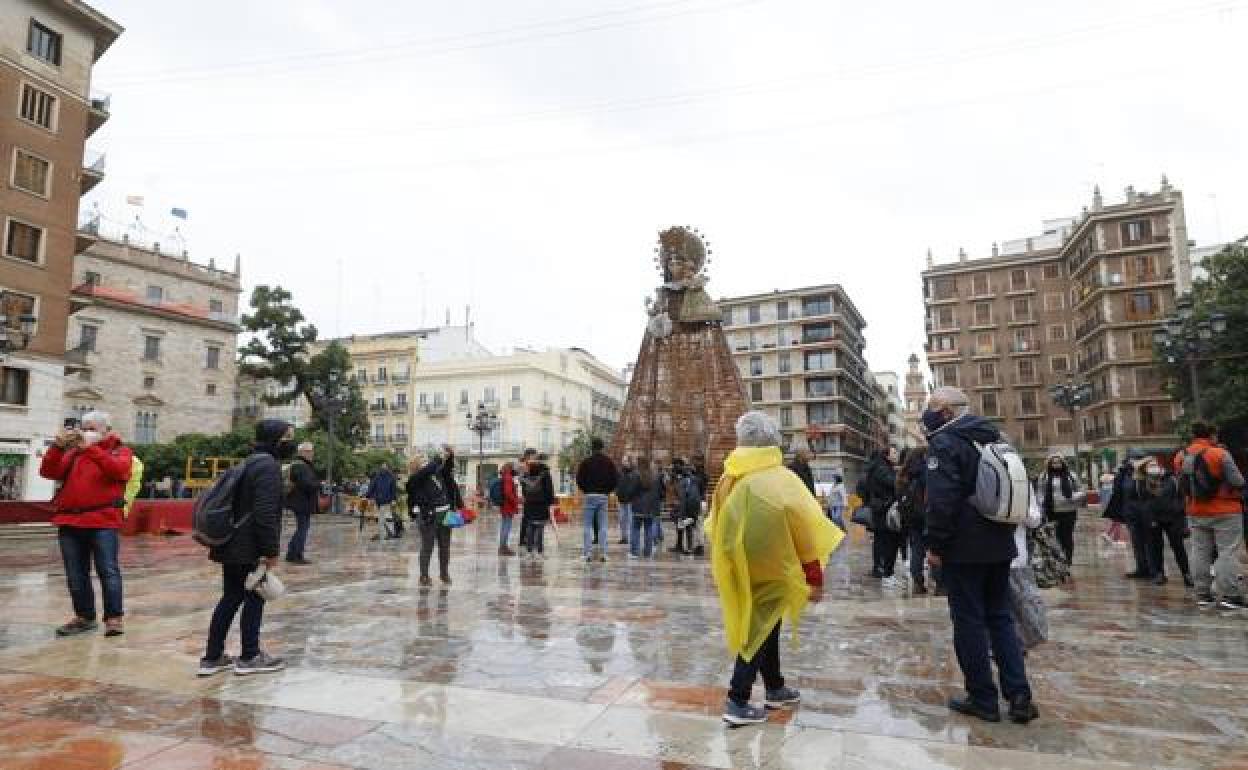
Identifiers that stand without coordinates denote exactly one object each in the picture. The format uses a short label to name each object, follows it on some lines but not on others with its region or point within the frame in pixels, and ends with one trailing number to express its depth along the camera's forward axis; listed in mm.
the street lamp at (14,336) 16250
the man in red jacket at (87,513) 5422
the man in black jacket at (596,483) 10633
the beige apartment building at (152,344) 38781
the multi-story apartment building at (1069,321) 47438
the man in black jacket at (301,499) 10539
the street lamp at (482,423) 32031
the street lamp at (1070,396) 29281
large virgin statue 22000
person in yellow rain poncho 3590
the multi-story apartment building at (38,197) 25422
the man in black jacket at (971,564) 3584
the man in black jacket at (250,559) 4398
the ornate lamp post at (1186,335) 16078
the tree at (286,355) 39344
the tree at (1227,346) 29703
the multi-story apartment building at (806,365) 63531
